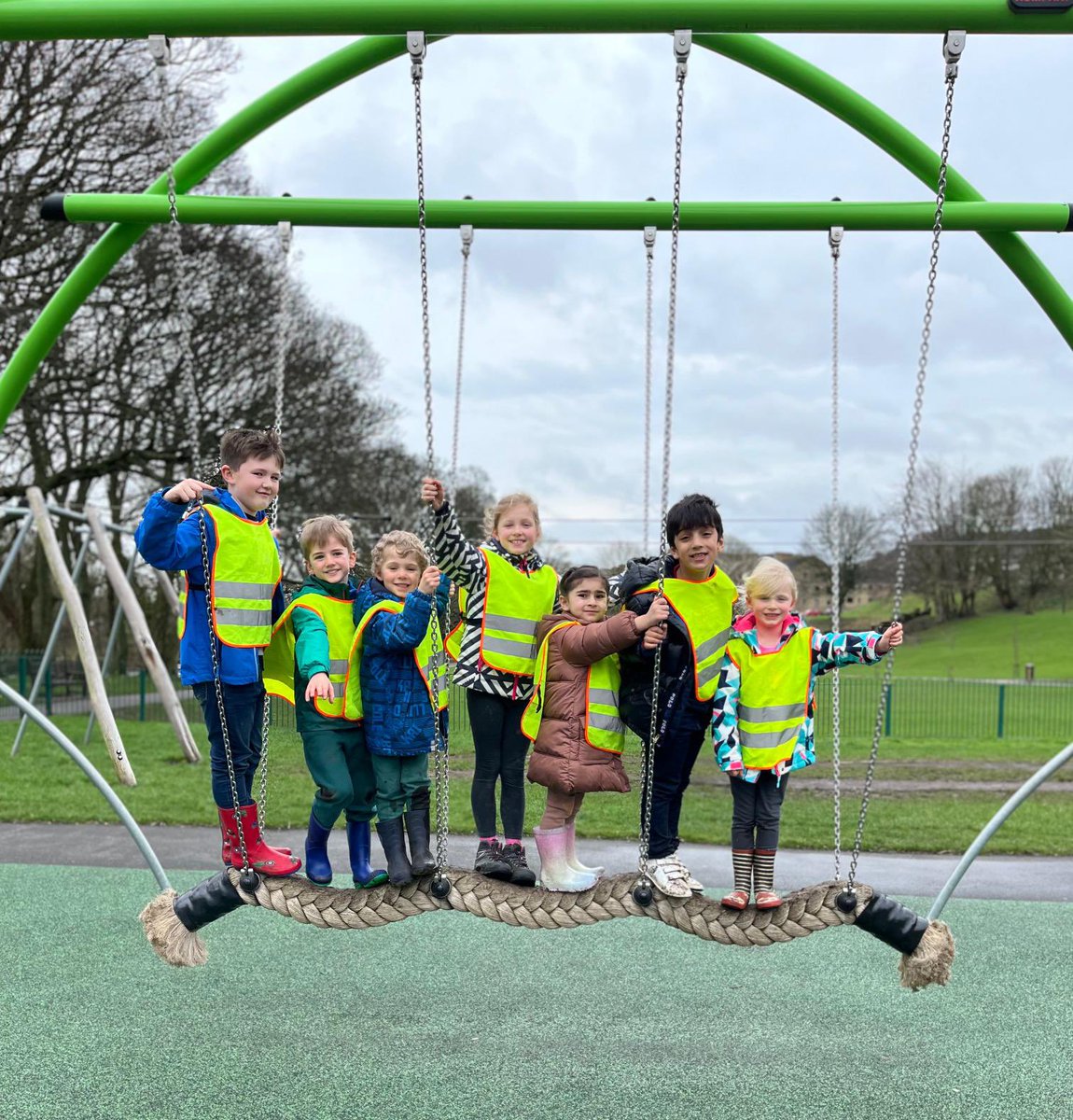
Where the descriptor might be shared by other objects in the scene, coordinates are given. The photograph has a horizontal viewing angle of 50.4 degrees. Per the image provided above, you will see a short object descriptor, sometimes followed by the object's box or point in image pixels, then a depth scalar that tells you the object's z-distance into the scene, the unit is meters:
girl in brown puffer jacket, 3.97
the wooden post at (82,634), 10.06
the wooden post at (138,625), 11.91
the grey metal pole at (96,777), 4.46
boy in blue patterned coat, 3.83
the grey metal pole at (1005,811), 4.60
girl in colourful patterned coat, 3.94
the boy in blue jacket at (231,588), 3.72
